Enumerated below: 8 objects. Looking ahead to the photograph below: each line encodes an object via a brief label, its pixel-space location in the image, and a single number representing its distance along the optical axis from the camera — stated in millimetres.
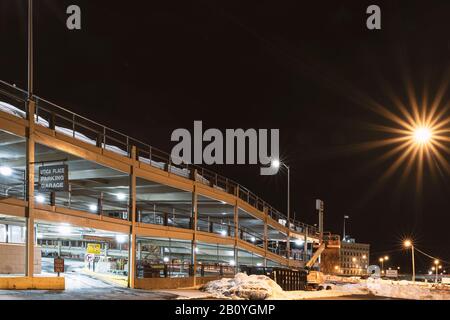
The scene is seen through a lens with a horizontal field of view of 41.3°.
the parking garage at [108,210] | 22281
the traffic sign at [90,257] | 30869
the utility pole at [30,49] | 22031
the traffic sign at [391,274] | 53812
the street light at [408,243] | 45306
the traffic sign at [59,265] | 22906
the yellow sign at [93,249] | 29688
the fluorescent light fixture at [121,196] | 37531
